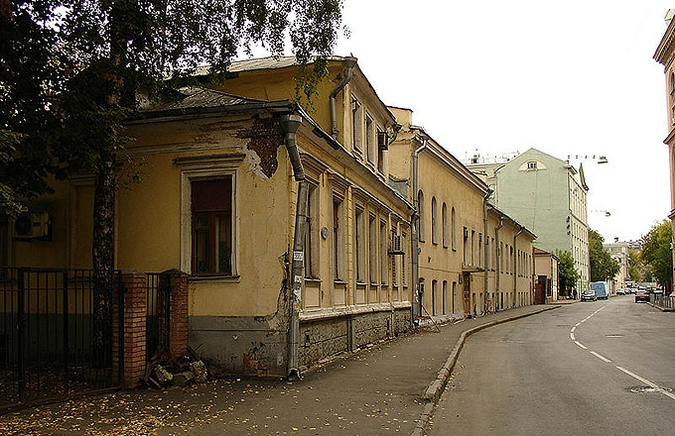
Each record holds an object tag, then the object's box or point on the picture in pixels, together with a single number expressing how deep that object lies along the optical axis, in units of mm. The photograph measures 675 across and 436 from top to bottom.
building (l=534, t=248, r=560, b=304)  69875
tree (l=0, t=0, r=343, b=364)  10969
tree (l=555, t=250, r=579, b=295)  81769
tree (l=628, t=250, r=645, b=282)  168050
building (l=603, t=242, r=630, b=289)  183250
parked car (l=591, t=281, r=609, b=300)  95250
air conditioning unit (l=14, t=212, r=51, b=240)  13906
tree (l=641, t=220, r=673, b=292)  55125
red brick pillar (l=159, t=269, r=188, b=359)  12539
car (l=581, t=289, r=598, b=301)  83062
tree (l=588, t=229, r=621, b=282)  112688
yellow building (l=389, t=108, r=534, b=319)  28266
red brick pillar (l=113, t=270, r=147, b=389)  11336
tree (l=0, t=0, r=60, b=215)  10781
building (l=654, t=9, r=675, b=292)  37875
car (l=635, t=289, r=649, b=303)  69688
